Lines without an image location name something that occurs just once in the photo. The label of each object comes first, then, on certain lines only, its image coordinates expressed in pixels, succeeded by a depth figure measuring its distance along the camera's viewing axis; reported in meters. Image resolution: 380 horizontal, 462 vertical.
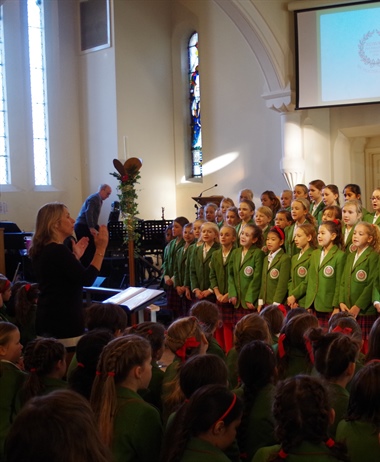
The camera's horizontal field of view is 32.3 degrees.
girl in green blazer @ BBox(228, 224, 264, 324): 4.95
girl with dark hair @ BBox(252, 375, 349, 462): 1.64
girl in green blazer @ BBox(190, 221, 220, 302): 5.39
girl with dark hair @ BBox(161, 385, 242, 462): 1.65
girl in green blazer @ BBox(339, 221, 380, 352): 4.40
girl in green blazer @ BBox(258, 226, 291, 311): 4.80
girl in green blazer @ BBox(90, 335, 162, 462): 1.94
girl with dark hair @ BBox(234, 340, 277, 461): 2.13
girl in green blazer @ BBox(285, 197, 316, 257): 5.27
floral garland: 5.61
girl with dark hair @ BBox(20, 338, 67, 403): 2.36
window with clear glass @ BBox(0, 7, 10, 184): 10.31
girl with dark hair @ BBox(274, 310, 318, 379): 2.69
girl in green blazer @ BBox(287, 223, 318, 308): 4.72
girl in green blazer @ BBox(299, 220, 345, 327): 4.54
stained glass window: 10.98
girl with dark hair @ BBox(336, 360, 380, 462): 1.87
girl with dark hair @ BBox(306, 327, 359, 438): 2.24
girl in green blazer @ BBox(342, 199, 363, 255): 4.89
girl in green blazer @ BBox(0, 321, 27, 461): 2.39
